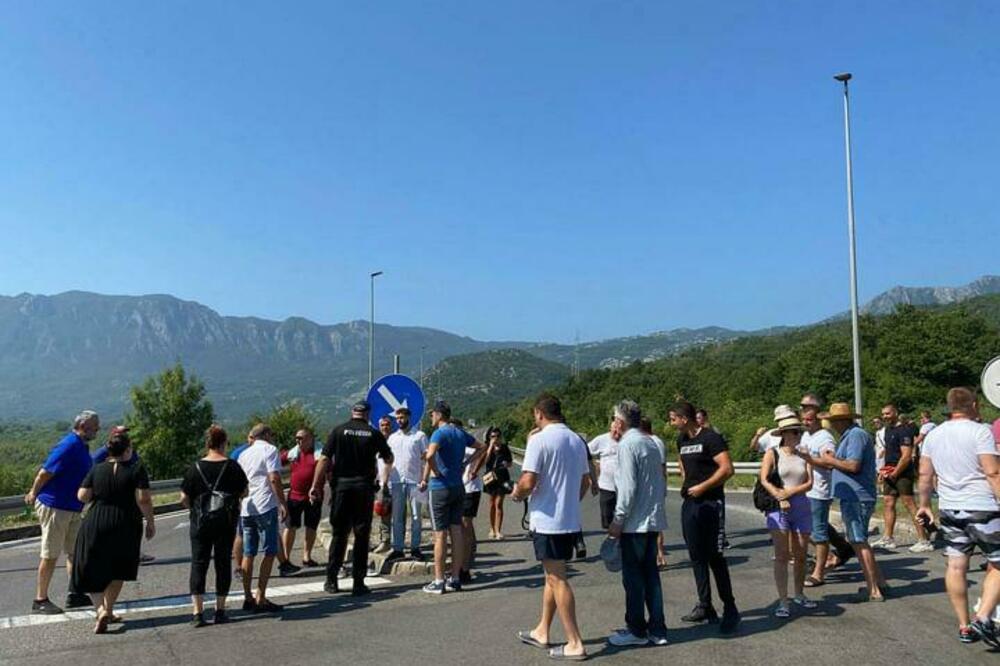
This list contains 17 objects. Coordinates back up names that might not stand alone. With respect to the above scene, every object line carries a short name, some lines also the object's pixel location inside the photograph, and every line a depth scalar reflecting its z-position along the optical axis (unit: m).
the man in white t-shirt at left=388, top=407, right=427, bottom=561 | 9.92
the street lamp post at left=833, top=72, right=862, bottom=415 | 22.67
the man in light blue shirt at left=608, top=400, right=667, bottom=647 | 6.17
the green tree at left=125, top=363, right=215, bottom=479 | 51.94
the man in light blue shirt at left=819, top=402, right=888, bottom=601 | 7.57
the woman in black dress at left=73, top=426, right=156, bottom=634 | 6.92
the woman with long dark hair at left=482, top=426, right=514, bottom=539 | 11.51
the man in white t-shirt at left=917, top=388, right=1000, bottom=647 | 5.92
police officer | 8.40
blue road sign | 11.04
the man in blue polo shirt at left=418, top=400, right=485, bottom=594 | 8.44
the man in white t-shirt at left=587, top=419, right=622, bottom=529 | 9.99
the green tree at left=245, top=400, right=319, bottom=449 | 51.97
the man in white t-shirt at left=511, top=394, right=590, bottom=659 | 6.02
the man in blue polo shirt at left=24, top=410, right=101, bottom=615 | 8.05
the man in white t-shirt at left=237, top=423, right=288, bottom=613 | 7.75
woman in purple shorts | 7.24
